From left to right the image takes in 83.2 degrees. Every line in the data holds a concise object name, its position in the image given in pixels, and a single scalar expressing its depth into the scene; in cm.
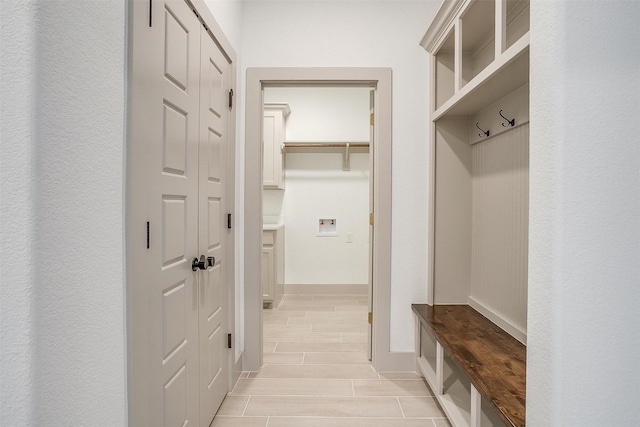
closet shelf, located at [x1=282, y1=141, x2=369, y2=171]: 426
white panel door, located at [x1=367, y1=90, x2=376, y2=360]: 263
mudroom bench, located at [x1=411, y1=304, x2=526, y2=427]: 134
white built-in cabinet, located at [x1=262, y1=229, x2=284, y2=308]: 386
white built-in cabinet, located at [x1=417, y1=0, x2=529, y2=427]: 179
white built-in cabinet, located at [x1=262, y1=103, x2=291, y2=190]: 400
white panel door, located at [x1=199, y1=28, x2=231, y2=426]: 176
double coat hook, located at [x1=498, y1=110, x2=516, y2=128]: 186
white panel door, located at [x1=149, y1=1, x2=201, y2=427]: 126
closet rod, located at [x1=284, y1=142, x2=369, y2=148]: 425
